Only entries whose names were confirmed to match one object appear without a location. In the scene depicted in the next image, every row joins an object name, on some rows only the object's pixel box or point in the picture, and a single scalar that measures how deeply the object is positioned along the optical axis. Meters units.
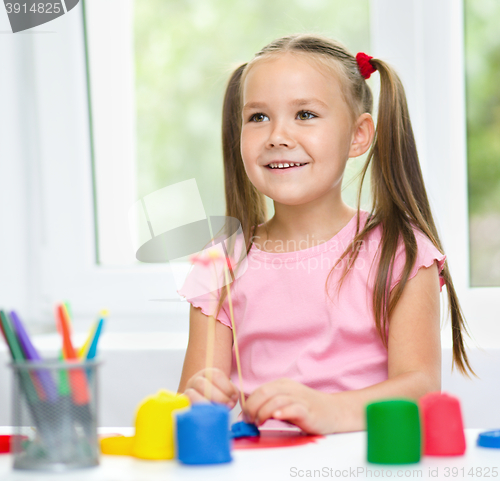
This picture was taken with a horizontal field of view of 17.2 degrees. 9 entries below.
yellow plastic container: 1.64
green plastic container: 1.60
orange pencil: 1.58
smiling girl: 2.20
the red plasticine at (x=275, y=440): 1.72
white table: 1.57
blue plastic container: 1.60
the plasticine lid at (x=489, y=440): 1.65
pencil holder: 1.58
